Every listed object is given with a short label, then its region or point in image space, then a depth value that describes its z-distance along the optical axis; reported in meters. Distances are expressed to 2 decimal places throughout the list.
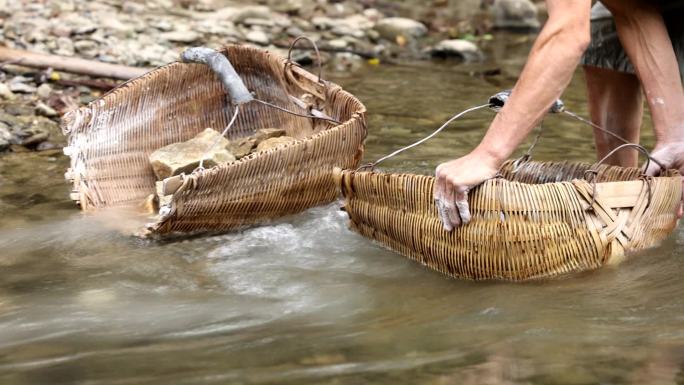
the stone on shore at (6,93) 11.53
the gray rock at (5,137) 10.07
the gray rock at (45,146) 10.31
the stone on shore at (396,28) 17.64
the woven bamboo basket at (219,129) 7.05
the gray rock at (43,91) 11.74
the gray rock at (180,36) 15.04
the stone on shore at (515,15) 19.75
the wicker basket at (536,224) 5.74
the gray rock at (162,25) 15.37
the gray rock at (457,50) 16.67
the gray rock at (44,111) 11.29
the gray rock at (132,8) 16.00
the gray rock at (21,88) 11.71
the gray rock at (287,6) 17.89
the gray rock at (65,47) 13.42
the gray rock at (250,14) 16.84
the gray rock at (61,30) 13.94
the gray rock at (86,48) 13.59
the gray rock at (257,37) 15.88
